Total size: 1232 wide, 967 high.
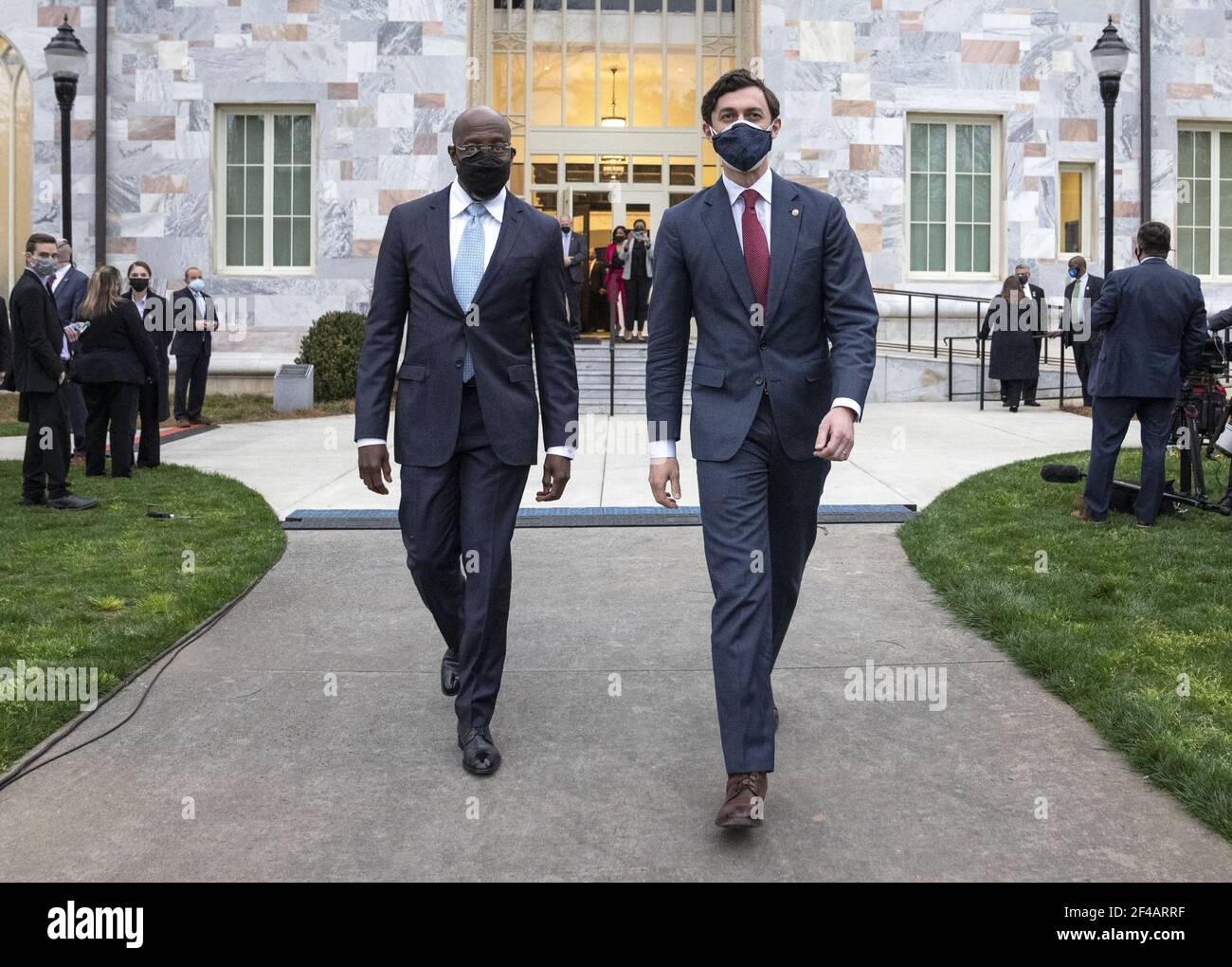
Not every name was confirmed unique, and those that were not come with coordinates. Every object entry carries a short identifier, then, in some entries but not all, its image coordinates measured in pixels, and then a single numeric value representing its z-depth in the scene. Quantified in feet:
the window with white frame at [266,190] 70.49
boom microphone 33.40
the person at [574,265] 64.90
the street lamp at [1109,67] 53.36
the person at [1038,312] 57.67
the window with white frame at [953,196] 71.36
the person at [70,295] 41.52
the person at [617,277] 67.92
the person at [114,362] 35.86
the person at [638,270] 67.77
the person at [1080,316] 55.42
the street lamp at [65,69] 52.90
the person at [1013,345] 56.34
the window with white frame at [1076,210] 71.61
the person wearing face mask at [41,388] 32.30
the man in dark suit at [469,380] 14.96
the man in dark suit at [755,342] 13.42
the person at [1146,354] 28.53
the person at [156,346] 38.58
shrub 59.98
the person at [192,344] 51.01
